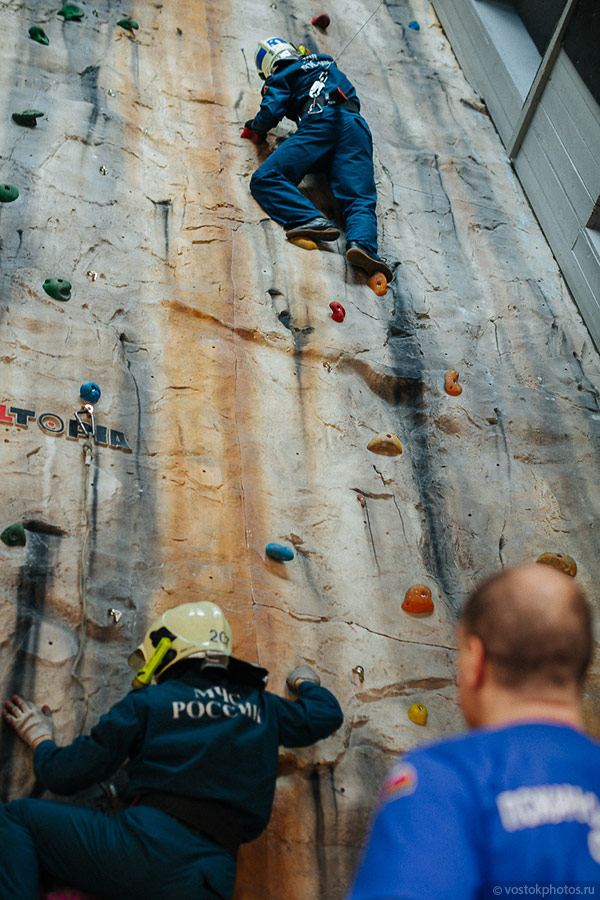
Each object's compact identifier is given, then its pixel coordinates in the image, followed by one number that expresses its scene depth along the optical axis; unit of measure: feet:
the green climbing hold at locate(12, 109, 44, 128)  13.38
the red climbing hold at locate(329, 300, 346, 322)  12.95
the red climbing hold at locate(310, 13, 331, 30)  19.35
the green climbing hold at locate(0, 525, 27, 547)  8.55
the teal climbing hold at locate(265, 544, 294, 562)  9.71
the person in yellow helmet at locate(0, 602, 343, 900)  6.06
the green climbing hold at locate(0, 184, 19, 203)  12.02
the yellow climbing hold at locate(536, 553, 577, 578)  10.57
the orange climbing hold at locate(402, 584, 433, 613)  9.85
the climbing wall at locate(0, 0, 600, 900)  8.51
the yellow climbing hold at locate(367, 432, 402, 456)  11.54
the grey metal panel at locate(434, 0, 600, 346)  14.87
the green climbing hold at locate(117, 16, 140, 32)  16.79
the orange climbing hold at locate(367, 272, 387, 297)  13.84
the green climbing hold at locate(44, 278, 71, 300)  11.15
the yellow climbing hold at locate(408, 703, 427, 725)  8.76
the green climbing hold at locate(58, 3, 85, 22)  16.17
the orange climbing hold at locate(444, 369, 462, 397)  12.60
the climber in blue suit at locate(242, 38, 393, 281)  14.10
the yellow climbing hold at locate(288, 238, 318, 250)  13.91
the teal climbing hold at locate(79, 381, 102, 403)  10.25
